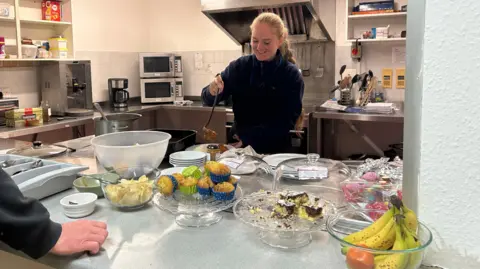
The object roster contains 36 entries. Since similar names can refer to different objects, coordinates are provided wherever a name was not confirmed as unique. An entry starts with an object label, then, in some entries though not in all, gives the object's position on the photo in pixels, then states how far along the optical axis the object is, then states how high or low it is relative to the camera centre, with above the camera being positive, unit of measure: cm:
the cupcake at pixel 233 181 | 120 -27
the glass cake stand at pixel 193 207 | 110 -32
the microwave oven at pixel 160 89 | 440 +2
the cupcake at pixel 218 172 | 117 -23
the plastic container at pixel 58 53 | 356 +34
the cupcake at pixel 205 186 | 114 -27
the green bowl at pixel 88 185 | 131 -31
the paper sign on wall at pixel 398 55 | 382 +32
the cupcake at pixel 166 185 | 115 -27
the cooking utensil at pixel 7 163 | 145 -25
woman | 253 -2
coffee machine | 419 -1
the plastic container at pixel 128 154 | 140 -22
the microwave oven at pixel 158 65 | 440 +28
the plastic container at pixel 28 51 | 332 +33
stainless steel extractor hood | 290 +60
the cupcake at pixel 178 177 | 117 -25
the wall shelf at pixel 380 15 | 353 +66
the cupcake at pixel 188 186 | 115 -27
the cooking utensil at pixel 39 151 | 177 -26
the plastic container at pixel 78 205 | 117 -33
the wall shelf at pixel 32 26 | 324 +57
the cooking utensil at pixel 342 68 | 389 +21
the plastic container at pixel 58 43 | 356 +43
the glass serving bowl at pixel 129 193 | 120 -30
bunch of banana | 75 -29
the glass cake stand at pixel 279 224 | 97 -32
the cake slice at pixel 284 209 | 101 -30
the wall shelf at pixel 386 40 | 355 +44
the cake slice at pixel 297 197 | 106 -28
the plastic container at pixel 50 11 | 354 +71
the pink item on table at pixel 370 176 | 128 -28
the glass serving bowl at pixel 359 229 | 75 -31
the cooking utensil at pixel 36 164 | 142 -26
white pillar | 78 -7
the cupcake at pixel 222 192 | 113 -28
